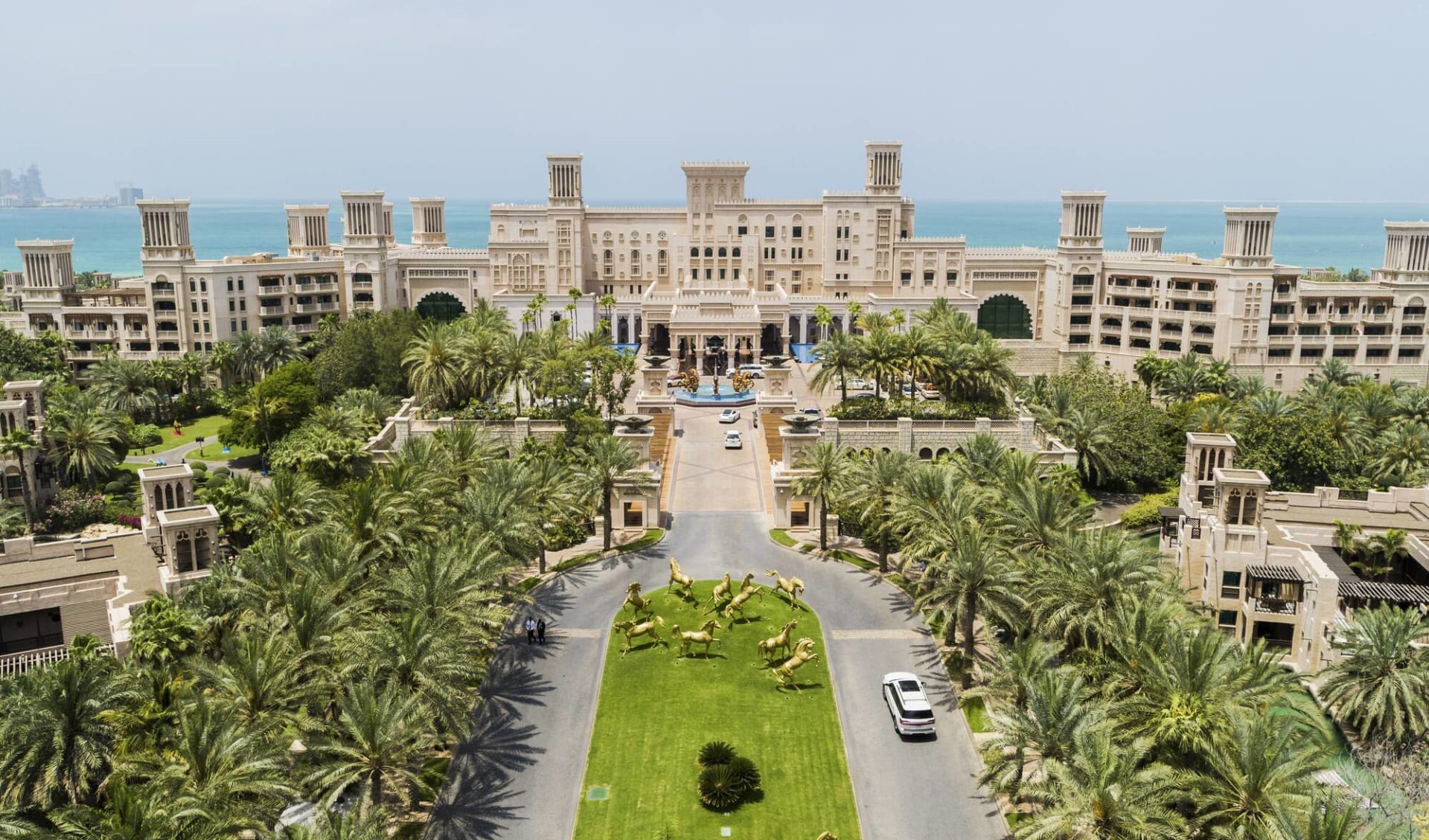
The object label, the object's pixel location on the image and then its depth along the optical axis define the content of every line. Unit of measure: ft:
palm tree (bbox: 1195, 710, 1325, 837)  109.40
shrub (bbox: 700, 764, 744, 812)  130.52
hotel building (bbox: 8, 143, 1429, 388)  345.72
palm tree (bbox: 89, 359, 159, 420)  302.45
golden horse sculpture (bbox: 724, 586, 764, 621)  179.11
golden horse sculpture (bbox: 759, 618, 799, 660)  162.40
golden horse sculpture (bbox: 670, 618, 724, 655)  166.61
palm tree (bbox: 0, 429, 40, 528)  223.10
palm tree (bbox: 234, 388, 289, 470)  271.69
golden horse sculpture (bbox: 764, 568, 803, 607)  182.50
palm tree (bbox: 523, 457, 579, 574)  189.98
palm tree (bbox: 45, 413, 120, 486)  237.86
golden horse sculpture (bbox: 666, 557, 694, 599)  186.09
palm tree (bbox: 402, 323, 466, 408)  269.85
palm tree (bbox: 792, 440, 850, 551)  201.46
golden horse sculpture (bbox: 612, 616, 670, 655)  168.04
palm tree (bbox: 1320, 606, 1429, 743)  141.18
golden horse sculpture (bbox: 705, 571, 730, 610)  179.04
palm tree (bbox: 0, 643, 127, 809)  119.03
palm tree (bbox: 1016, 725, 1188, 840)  108.58
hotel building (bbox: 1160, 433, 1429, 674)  170.40
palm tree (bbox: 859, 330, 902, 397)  270.26
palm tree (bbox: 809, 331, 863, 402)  270.05
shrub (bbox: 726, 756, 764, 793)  133.28
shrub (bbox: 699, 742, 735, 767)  136.46
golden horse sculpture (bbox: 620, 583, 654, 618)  176.76
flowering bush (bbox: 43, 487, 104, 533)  230.89
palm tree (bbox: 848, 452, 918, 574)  191.52
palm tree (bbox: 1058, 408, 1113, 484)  245.24
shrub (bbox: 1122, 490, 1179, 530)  235.20
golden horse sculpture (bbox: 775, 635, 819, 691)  157.69
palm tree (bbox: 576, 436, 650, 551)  204.31
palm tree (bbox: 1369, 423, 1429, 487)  226.38
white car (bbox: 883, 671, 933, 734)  145.48
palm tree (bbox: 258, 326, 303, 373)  335.26
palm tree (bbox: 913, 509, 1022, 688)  154.30
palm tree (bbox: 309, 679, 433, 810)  118.42
